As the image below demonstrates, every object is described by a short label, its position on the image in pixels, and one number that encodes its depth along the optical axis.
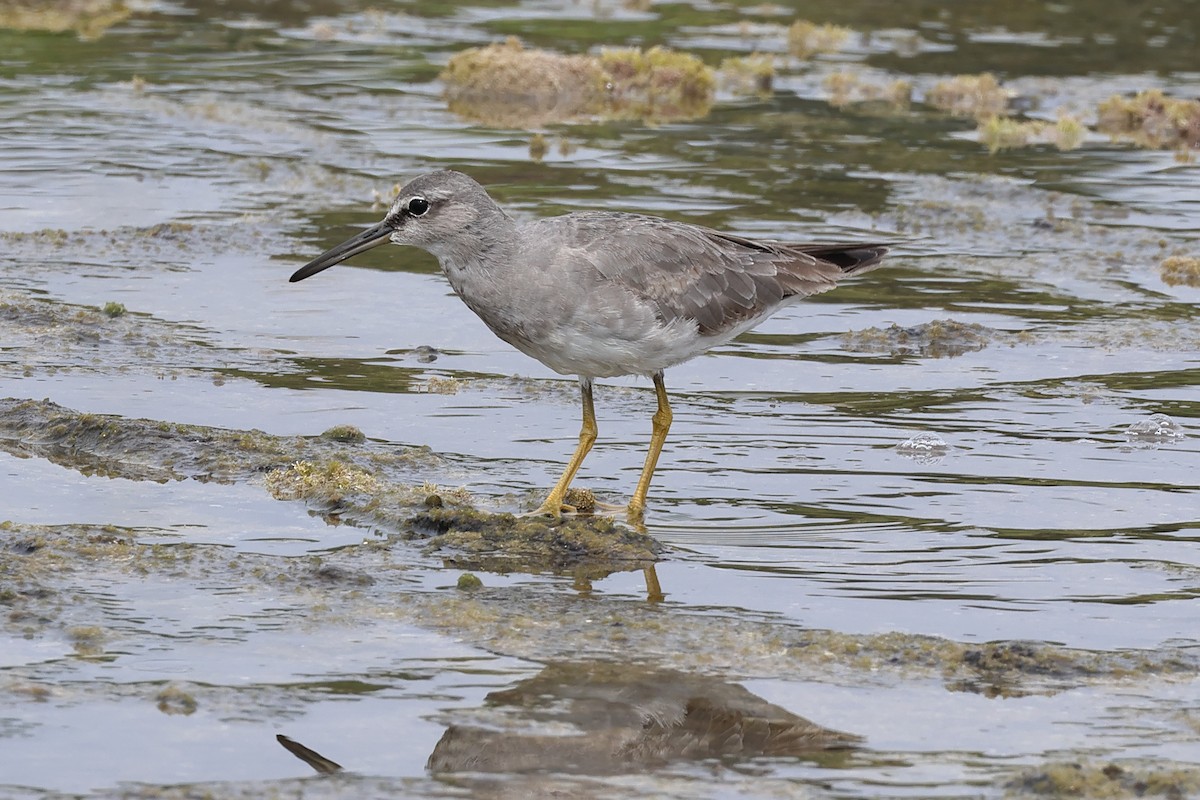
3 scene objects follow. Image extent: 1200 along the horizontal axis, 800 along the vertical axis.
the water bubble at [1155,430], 11.09
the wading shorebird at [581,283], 9.81
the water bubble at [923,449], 10.77
